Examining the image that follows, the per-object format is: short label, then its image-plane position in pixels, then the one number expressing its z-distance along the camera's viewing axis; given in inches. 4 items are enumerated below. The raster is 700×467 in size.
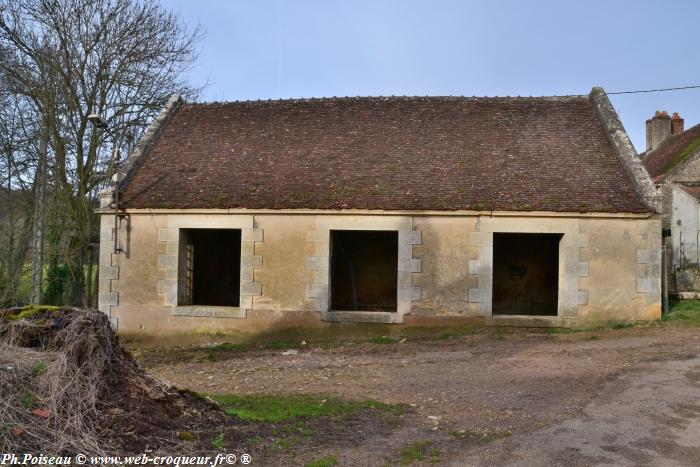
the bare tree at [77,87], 609.6
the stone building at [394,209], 427.2
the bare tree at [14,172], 612.7
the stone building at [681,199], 677.3
